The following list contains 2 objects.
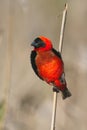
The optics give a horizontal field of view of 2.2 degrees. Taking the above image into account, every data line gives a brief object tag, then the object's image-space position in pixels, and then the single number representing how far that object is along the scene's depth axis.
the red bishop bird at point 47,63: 3.45
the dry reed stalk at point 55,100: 3.45
